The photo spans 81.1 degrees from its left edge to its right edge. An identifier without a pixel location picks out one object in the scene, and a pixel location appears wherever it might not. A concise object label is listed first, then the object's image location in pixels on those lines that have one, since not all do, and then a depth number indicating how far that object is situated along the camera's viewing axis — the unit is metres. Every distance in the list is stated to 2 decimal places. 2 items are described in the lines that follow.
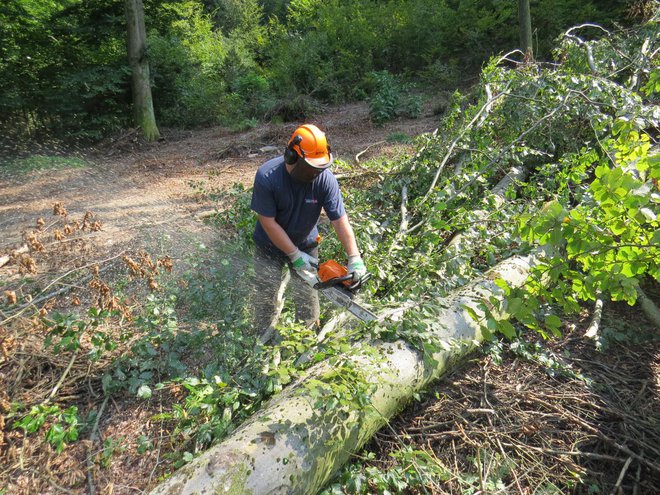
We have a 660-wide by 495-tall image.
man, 2.41
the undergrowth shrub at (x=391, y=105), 10.05
